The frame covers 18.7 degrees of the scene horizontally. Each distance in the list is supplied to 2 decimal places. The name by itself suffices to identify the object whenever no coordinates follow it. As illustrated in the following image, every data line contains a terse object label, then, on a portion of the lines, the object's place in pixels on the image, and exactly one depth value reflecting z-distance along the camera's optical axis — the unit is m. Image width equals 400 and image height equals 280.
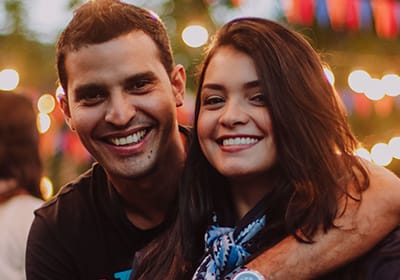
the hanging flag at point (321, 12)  10.64
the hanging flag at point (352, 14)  11.04
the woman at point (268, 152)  3.60
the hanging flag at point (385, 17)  11.17
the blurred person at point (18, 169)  5.28
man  4.34
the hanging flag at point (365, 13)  11.12
